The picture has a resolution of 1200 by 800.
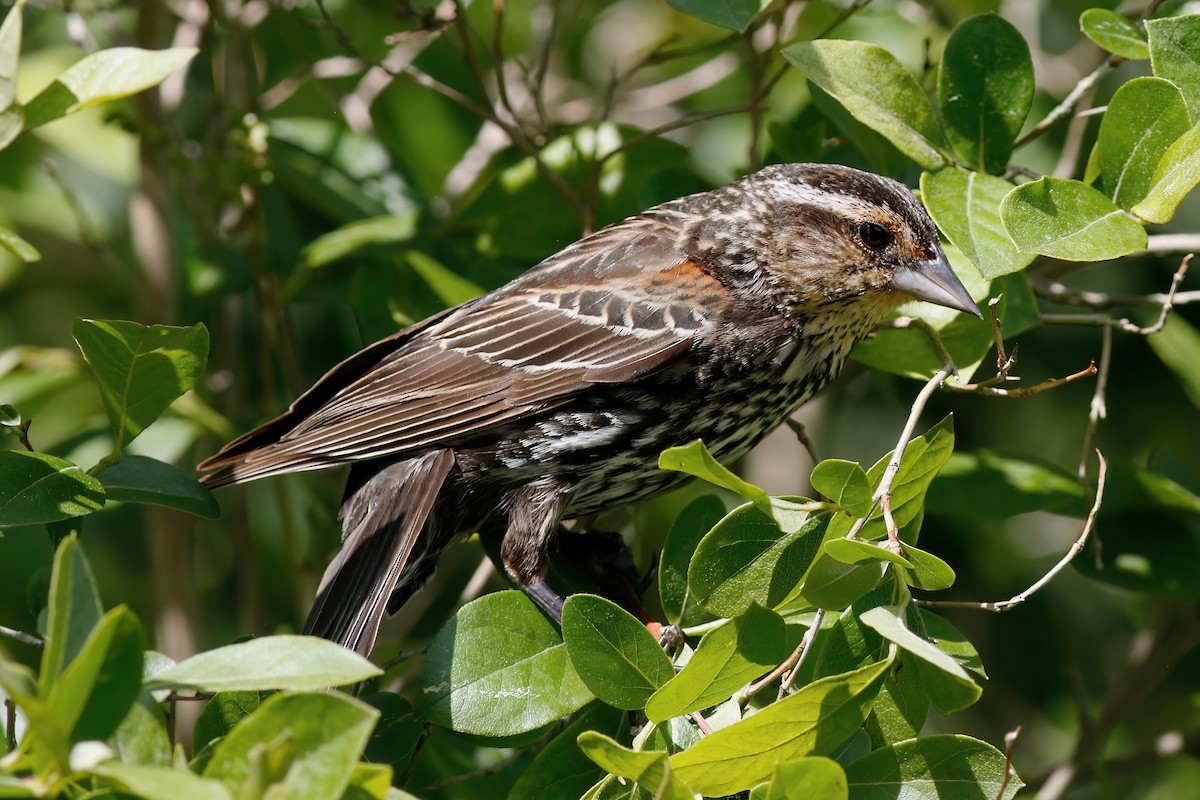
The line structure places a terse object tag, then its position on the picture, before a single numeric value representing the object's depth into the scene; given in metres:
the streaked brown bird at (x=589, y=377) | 5.85
